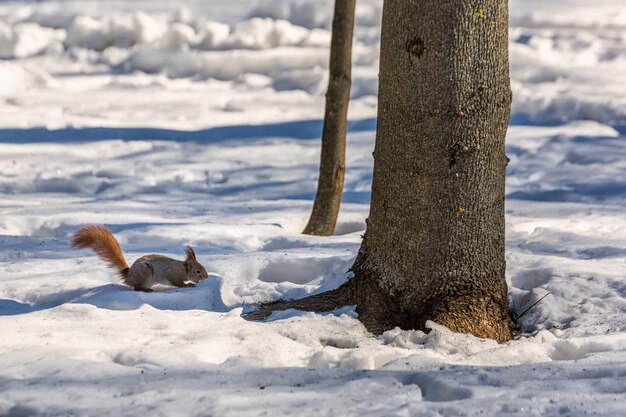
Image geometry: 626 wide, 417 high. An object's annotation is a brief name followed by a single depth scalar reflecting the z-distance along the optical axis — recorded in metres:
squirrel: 11.29
